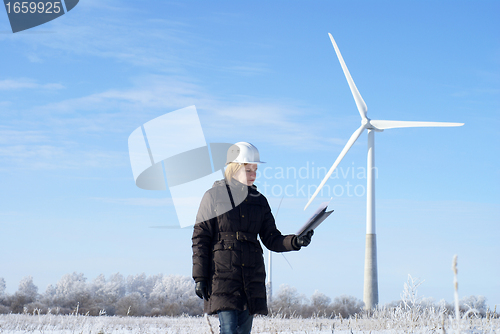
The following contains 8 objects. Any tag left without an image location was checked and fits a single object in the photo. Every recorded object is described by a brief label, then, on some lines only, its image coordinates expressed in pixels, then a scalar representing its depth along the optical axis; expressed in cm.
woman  595
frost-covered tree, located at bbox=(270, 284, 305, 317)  3988
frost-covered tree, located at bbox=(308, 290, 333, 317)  4144
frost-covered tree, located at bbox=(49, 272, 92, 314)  3780
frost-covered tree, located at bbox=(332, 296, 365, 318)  4497
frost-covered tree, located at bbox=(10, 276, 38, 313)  3688
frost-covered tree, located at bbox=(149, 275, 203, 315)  3788
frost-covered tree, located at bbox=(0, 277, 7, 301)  4540
